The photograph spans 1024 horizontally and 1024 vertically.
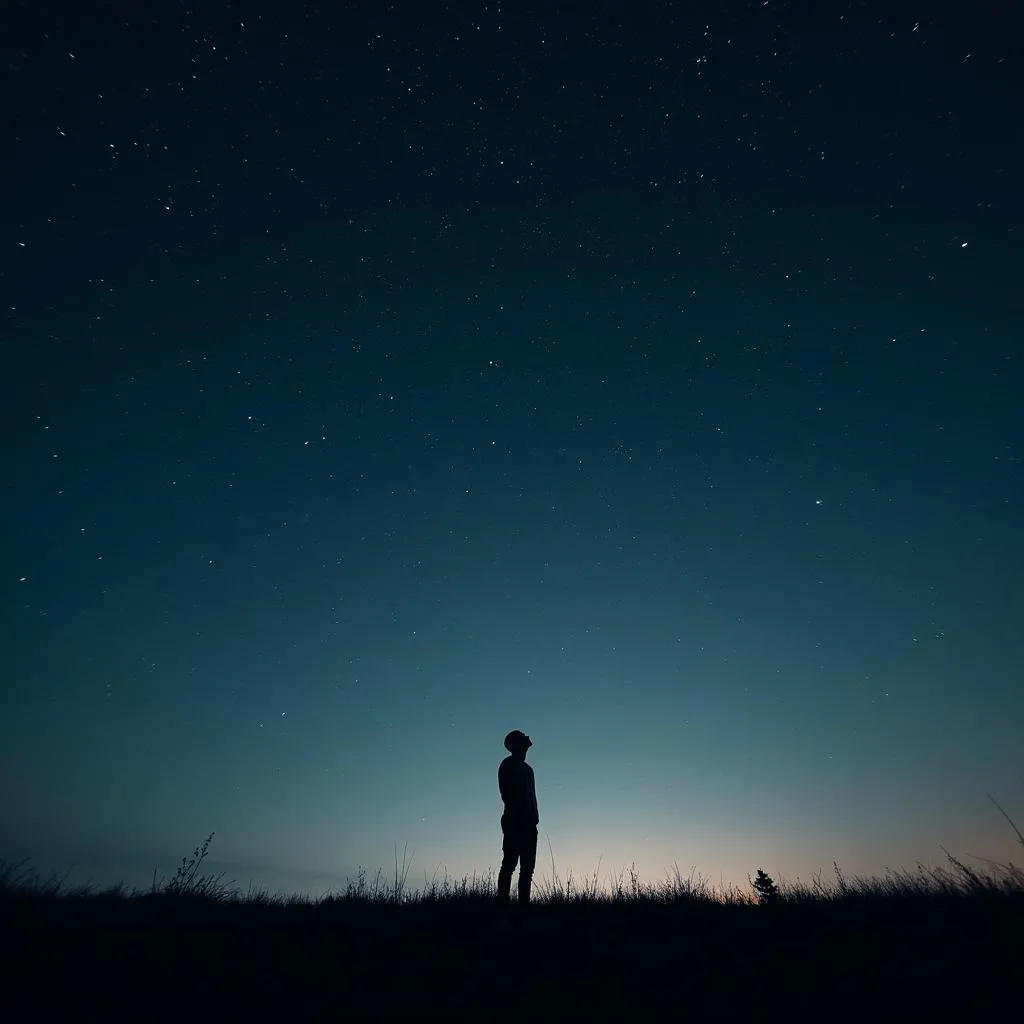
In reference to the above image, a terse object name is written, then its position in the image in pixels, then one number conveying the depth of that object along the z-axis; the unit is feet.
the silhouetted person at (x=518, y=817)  25.07
